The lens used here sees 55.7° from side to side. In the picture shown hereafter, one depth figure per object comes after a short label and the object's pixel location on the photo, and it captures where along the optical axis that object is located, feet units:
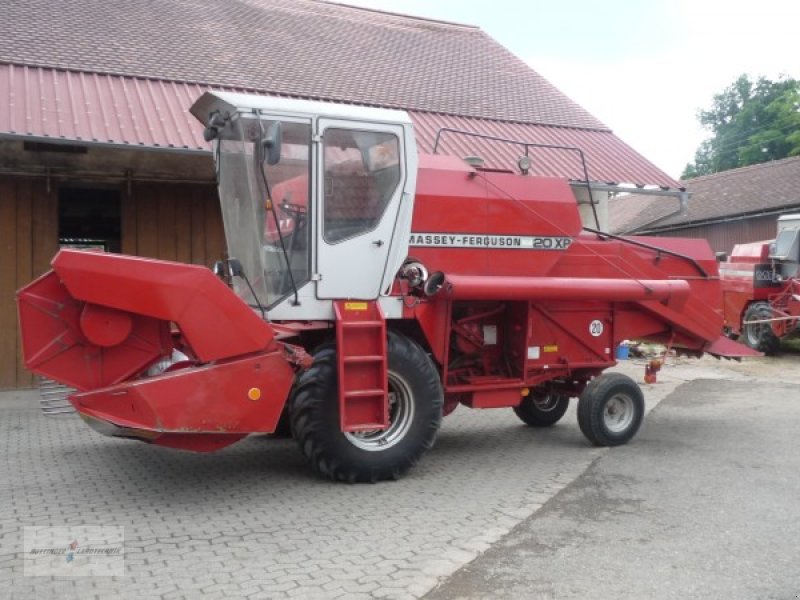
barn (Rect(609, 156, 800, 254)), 86.22
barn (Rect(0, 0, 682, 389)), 33.09
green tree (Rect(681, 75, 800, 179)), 153.89
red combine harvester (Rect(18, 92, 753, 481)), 16.97
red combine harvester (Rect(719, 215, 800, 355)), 49.11
